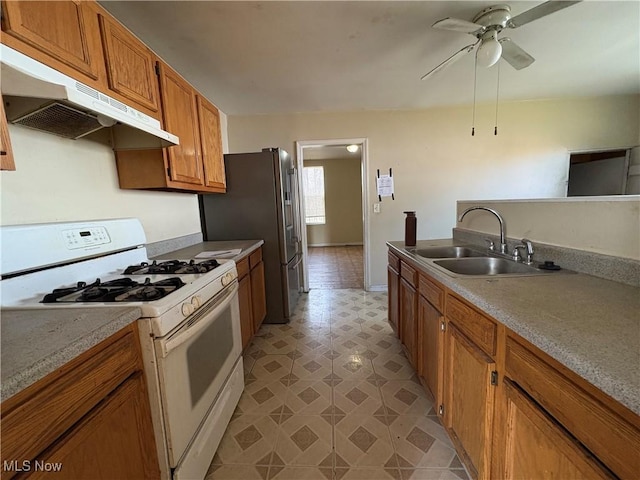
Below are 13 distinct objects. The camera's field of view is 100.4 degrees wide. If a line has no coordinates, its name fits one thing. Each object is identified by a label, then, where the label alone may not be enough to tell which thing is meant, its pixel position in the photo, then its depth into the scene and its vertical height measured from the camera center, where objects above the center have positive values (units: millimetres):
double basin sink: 1444 -390
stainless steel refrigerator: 2584 -58
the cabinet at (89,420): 564 -519
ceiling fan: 1488 +1015
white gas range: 955 -349
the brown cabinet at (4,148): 815 +210
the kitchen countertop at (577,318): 542 -349
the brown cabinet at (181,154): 1640 +396
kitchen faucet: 1664 -244
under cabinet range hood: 850 +413
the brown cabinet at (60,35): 890 +670
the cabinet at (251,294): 2020 -727
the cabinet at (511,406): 559 -591
